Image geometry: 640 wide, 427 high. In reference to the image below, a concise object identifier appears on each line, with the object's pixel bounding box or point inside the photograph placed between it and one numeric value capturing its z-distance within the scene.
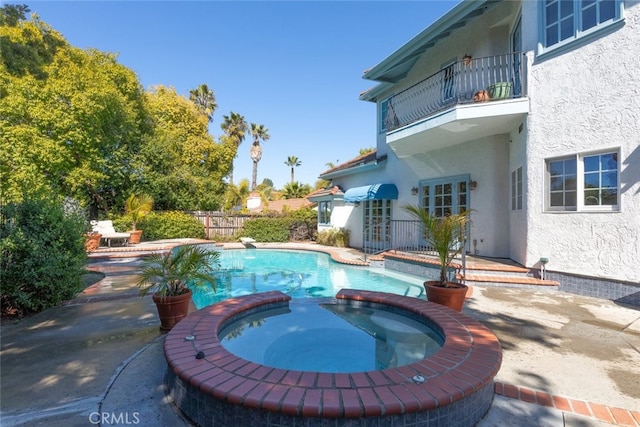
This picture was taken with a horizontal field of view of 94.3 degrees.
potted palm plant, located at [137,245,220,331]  5.95
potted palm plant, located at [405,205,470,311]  6.69
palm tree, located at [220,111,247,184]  50.19
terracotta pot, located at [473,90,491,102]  11.11
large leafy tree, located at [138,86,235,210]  26.55
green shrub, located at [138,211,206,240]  23.77
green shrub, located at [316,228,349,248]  21.98
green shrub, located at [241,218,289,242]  26.11
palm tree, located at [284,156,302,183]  72.11
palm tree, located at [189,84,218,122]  44.25
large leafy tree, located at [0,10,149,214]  19.09
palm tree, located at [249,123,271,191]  56.94
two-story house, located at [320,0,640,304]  8.38
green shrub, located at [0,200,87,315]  6.63
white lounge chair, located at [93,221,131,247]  19.06
